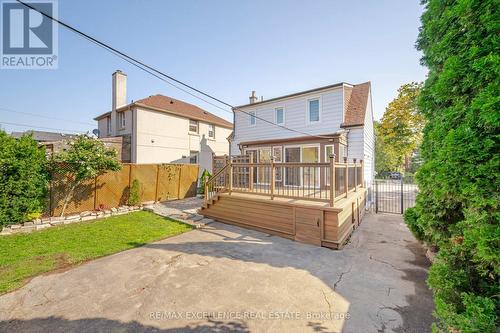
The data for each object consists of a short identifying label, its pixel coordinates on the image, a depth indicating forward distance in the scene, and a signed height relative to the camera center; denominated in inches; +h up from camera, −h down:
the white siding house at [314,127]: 394.6 +92.0
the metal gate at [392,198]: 419.9 -79.8
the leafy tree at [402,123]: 776.9 +182.2
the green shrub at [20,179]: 250.5 -15.3
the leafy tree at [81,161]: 304.5 +10.4
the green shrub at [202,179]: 502.1 -28.7
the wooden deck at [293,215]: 218.3 -60.1
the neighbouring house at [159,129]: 571.8 +123.7
